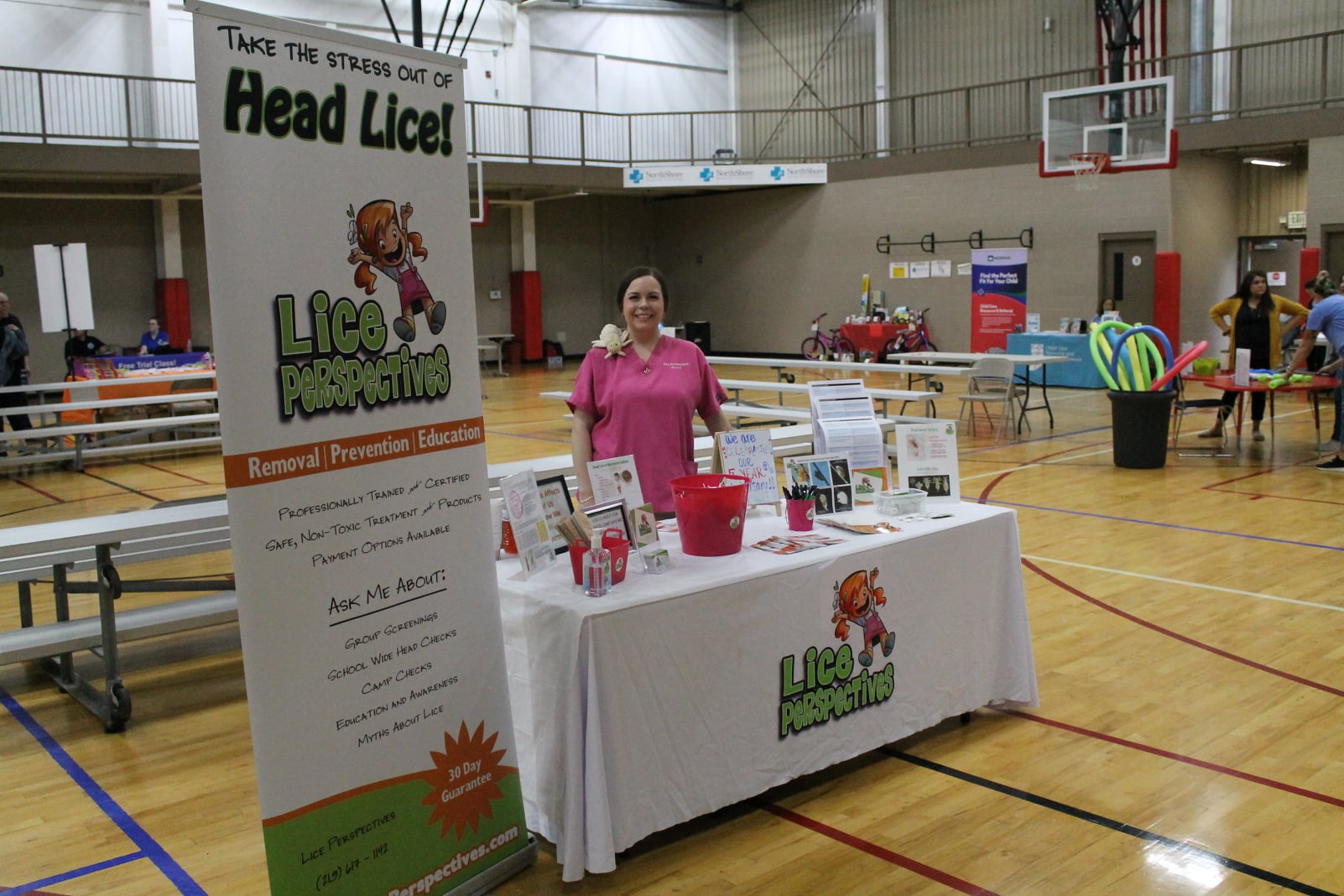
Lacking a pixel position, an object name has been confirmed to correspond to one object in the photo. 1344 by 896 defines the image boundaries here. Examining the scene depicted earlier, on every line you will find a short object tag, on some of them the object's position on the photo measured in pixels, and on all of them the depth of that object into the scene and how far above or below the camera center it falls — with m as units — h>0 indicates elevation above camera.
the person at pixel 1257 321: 9.62 -0.09
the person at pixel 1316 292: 9.87 +0.16
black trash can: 8.59 -0.86
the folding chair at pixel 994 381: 10.59 -0.60
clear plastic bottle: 2.86 -0.60
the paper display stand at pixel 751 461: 3.58 -0.43
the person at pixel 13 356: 10.70 -0.08
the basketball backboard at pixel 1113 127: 13.16 +2.27
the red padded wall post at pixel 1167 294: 15.31 +0.27
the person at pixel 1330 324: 8.42 -0.11
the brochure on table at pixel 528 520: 3.05 -0.51
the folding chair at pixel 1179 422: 9.26 -0.92
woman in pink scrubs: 3.58 -0.21
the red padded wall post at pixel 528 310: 22.07 +0.43
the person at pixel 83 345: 13.62 +0.00
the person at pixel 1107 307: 15.09 +0.11
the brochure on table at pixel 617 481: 3.27 -0.44
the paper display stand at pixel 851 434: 3.83 -0.37
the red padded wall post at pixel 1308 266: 14.00 +0.53
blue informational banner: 17.19 +0.35
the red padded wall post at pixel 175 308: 17.86 +0.53
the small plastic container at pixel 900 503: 3.75 -0.60
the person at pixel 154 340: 15.24 +0.04
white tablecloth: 2.77 -0.92
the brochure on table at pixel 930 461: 3.91 -0.48
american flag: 16.45 +4.12
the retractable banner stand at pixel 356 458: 2.28 -0.26
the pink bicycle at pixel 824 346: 19.44 -0.39
